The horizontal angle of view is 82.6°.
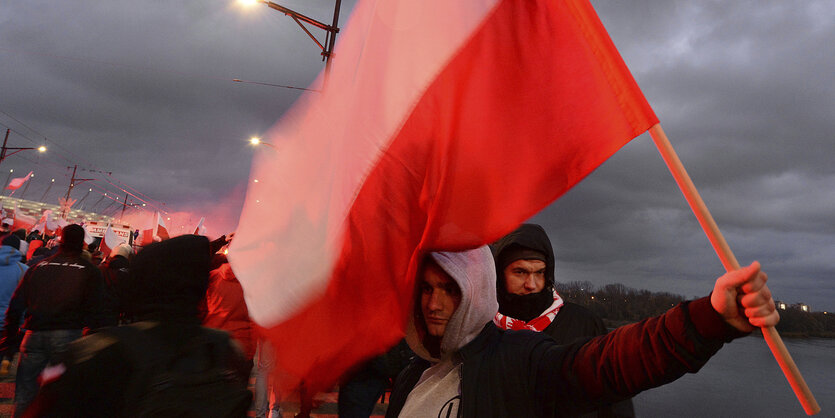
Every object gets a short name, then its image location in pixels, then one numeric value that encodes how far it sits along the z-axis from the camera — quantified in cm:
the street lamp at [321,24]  934
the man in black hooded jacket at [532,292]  323
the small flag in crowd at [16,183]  2508
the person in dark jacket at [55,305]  472
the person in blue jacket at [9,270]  596
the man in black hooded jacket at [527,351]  131
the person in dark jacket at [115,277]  686
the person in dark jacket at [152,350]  168
